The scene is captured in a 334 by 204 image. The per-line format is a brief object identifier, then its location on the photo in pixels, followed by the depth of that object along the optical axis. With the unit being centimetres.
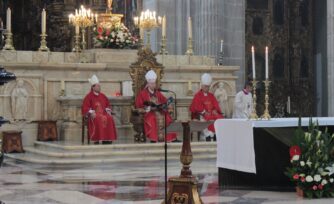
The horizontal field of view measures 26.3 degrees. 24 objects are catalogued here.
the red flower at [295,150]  903
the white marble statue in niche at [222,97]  1877
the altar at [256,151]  960
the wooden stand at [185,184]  733
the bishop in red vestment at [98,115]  1550
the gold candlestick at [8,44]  1755
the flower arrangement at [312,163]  891
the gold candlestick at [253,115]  988
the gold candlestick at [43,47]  1792
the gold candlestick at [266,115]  984
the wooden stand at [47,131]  1686
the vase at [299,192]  912
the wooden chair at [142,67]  1714
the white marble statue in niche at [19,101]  1680
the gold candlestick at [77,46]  1822
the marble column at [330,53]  2246
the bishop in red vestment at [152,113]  1602
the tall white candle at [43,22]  1718
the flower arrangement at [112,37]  1848
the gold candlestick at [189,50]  1936
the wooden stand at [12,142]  1593
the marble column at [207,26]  2241
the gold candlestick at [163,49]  1859
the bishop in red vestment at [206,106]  1702
